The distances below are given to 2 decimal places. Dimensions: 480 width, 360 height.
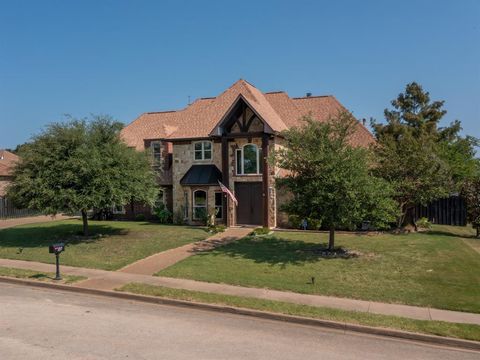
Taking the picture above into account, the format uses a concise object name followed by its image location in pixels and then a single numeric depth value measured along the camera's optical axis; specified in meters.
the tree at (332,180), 14.34
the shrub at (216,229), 21.35
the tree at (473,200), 19.44
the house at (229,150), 23.03
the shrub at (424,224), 22.08
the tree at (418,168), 19.38
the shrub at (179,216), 25.70
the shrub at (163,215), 26.23
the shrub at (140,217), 28.23
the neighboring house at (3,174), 34.25
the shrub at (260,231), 20.17
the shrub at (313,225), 21.77
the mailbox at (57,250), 12.09
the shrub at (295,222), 22.55
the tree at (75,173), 17.59
